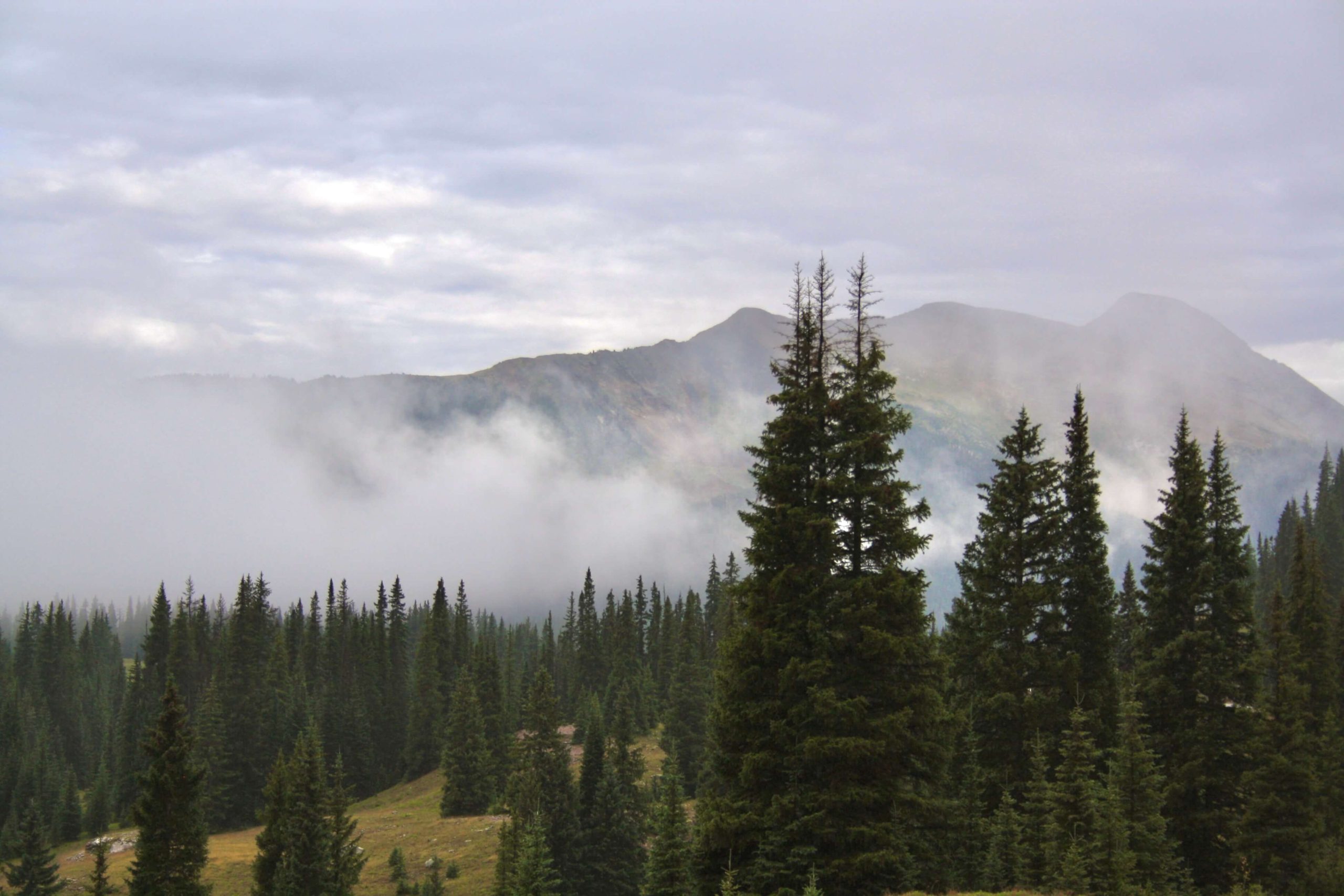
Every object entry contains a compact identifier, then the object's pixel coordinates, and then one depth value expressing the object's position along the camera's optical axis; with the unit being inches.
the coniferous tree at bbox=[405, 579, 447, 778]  5019.7
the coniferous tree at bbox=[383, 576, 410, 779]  5329.7
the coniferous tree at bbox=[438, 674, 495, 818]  3890.3
